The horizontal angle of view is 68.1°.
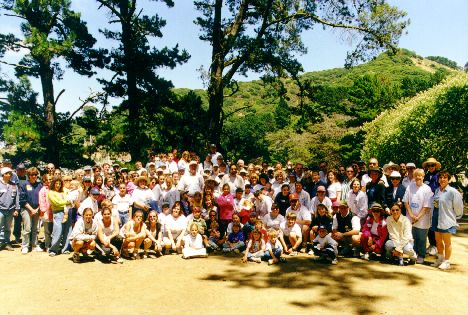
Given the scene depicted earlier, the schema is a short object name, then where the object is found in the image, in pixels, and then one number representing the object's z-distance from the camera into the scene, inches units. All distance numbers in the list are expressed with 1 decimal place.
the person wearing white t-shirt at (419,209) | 260.8
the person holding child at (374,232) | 271.3
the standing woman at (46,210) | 294.7
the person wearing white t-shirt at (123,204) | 303.9
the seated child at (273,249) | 275.4
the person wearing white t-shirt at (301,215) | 300.8
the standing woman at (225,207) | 315.1
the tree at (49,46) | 518.6
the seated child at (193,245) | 287.3
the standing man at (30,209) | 302.4
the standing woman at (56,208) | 287.7
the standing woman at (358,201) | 288.4
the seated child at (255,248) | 274.3
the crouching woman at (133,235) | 283.6
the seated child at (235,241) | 300.7
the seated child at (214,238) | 307.7
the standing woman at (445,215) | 251.1
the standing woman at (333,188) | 325.0
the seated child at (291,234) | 290.8
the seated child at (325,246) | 269.6
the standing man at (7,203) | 298.8
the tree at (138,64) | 557.6
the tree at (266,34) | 488.4
